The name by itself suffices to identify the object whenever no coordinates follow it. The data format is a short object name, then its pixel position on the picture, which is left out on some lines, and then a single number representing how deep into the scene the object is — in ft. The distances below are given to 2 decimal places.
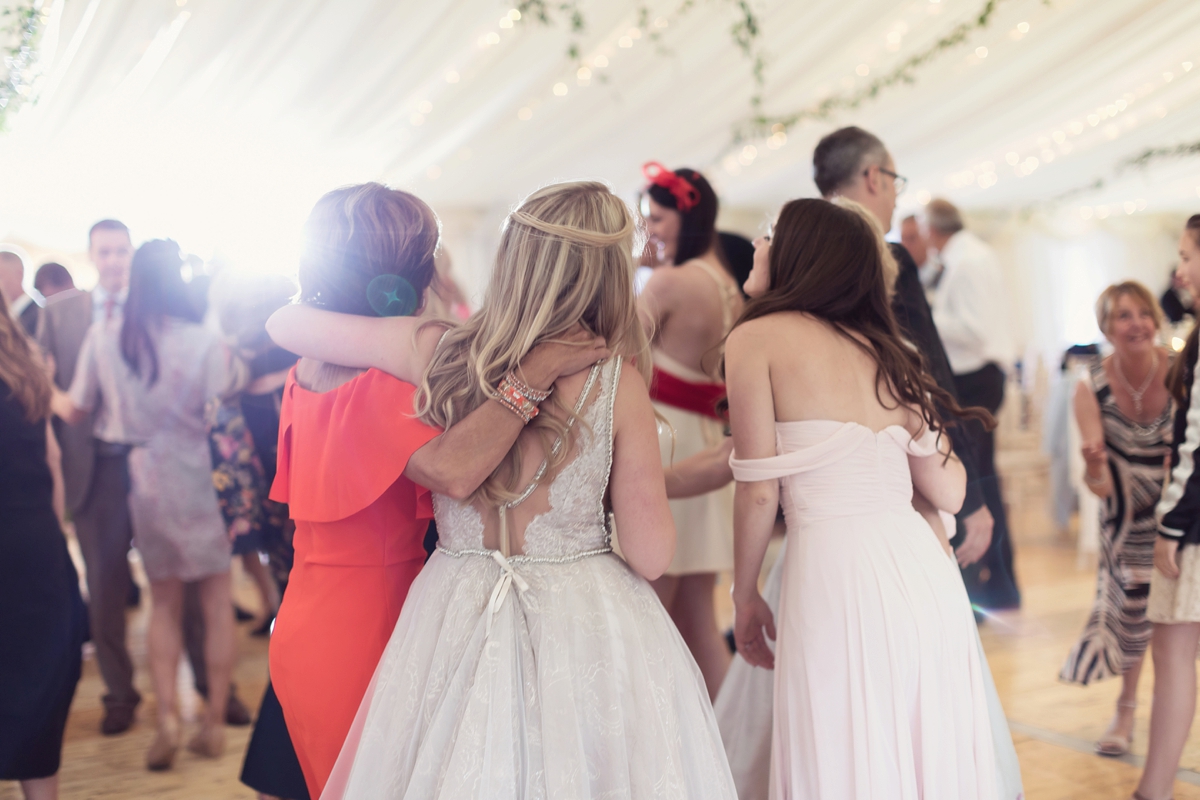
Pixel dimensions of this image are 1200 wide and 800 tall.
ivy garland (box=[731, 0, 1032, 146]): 15.44
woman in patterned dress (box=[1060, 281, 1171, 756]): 9.30
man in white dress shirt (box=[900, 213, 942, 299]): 16.16
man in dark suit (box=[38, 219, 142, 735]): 10.78
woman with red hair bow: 8.34
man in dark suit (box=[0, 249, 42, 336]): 12.08
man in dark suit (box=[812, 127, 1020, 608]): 7.14
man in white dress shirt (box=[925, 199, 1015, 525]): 14.51
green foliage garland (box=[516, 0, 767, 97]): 12.67
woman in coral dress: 4.90
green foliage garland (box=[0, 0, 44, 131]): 8.68
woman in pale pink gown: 5.24
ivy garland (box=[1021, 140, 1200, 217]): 18.33
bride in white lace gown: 4.30
